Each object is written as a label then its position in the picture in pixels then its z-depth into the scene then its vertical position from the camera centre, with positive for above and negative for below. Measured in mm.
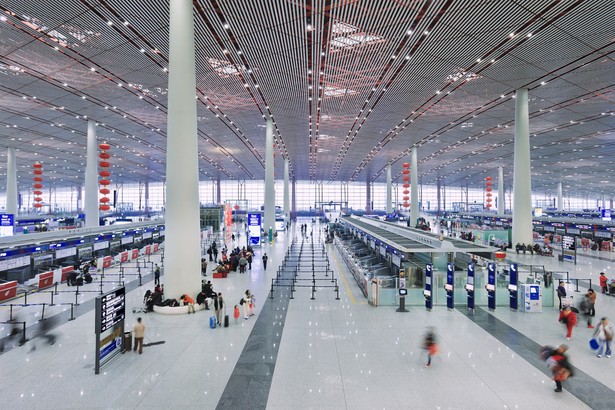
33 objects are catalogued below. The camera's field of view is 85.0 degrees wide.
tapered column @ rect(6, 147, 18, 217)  35000 +2253
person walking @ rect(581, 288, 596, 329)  9734 -2947
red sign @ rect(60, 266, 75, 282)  15366 -3109
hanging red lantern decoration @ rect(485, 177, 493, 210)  39300 +2009
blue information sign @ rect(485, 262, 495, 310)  11031 -2698
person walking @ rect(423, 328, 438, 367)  6730 -2824
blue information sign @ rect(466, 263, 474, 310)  10953 -2722
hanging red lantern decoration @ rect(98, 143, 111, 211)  21761 +2087
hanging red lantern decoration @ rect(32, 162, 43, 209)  30297 +2527
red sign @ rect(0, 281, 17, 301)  12338 -3175
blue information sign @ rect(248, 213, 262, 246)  27234 -1860
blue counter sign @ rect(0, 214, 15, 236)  23953 -1368
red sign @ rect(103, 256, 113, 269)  18609 -3144
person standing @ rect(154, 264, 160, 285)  14523 -3111
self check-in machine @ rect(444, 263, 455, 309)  11031 -2738
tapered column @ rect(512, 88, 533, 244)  22875 +1441
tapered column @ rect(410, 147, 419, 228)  41844 +1648
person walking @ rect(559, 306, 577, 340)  8344 -2868
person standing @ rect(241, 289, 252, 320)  10047 -3061
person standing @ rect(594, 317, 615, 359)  7191 -2832
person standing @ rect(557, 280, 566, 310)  10871 -2817
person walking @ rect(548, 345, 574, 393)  5738 -2785
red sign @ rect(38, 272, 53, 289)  14079 -3189
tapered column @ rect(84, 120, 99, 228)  26984 +2051
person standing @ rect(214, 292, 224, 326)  9344 -2835
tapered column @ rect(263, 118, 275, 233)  31016 +1949
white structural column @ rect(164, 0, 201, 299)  11023 +1495
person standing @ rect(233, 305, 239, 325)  9609 -3122
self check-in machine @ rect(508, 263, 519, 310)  10992 -2693
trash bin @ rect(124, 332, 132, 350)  7715 -3131
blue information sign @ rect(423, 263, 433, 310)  10980 -2727
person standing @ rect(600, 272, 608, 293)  12961 -3051
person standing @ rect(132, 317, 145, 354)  7555 -2901
